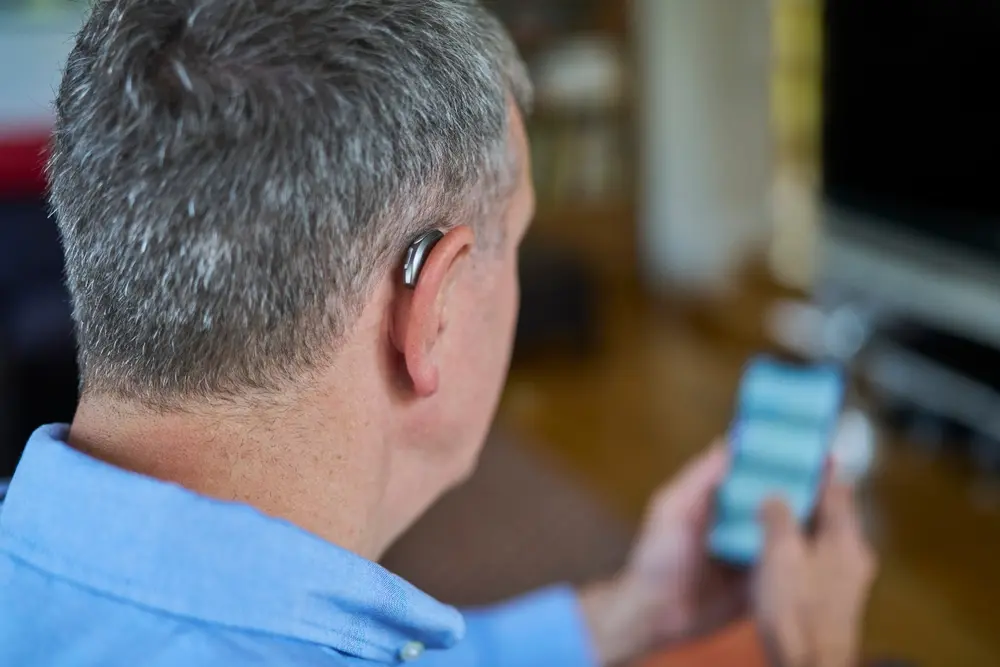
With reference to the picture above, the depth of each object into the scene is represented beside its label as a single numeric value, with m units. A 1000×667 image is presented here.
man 0.48
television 2.01
